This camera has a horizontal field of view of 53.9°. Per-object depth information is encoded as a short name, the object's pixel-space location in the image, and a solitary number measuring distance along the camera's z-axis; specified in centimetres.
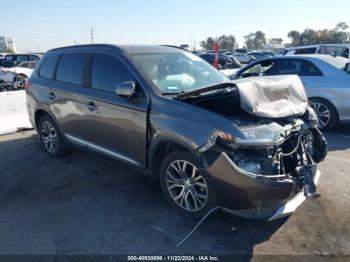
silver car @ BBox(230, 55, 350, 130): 673
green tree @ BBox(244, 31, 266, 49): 10556
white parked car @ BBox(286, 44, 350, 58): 1331
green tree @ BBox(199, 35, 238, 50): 9868
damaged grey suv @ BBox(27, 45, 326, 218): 305
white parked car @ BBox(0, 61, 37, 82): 1528
